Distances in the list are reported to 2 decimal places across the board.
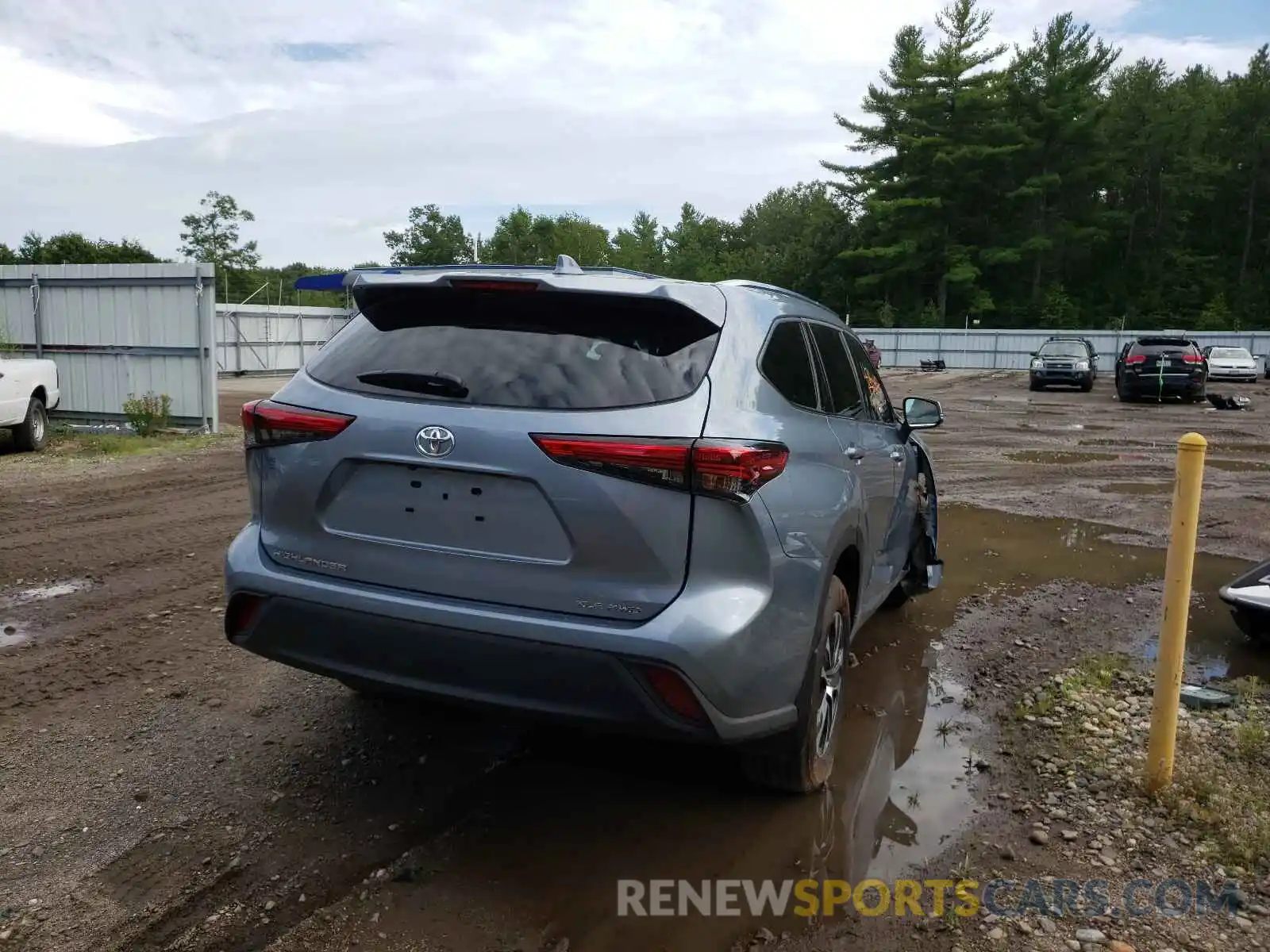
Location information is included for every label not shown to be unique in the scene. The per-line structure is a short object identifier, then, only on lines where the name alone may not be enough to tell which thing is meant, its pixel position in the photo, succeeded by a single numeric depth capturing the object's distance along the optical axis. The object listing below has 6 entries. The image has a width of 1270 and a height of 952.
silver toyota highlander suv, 2.86
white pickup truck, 11.98
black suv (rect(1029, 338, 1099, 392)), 28.16
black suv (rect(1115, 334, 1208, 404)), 23.42
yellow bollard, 3.49
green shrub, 14.28
